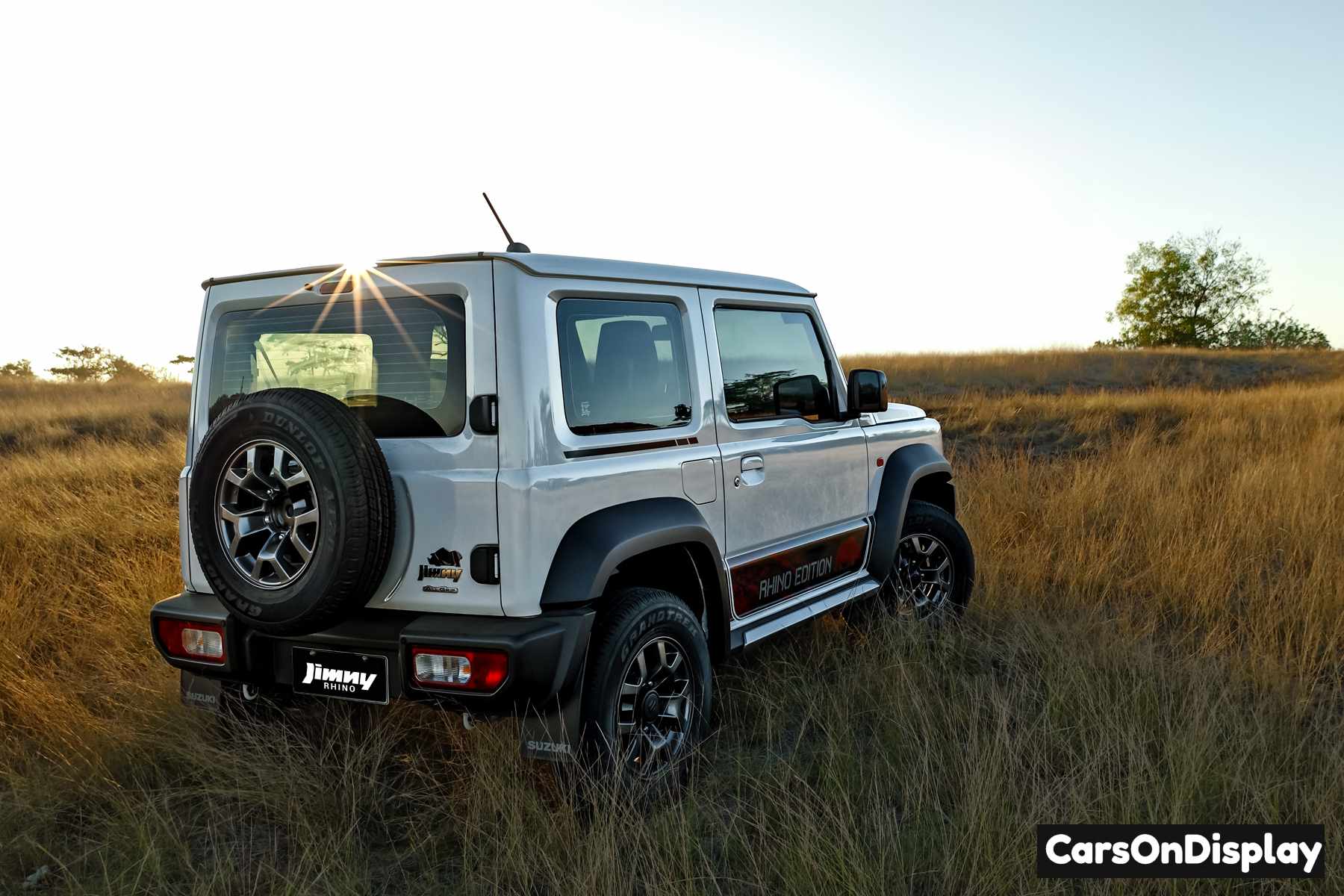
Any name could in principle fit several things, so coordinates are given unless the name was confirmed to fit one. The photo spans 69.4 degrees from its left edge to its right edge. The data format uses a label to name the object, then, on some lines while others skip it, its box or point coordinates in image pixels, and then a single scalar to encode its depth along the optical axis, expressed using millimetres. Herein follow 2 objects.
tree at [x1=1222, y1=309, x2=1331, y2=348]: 47656
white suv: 2818
